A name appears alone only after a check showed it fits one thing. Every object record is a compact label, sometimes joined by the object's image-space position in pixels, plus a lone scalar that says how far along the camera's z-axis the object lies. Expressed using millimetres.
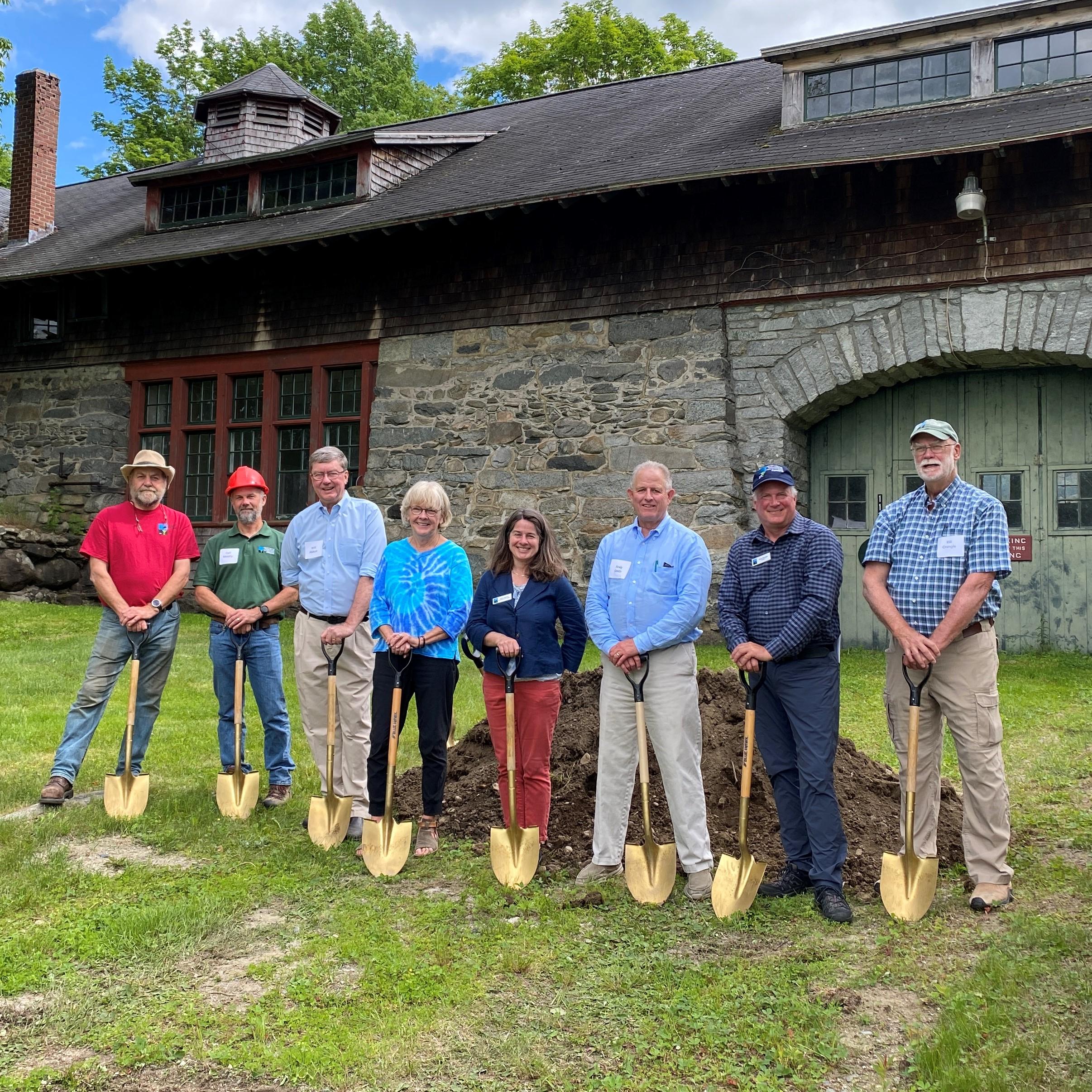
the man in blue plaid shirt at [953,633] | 4266
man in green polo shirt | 5859
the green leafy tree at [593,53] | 26219
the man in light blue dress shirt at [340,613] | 5441
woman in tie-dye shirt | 4996
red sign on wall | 10891
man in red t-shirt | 5852
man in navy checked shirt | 4320
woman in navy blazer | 4863
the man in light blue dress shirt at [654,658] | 4516
